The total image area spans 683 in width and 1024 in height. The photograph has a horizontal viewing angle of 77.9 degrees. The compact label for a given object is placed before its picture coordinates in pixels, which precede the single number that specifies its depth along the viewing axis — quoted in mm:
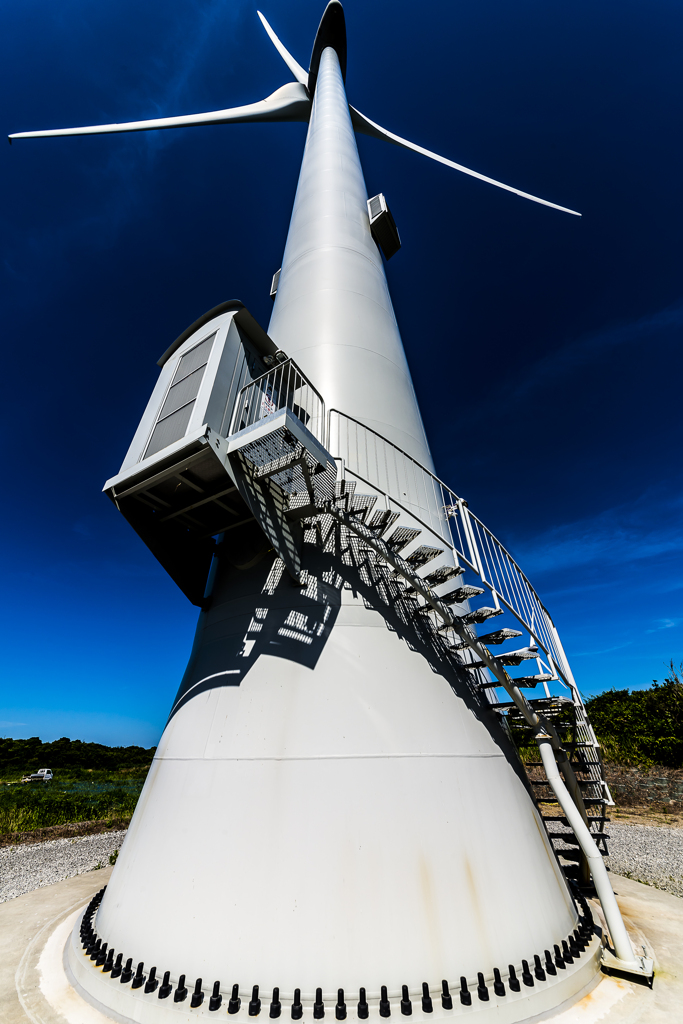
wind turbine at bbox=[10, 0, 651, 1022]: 3557
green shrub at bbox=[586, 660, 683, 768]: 23141
